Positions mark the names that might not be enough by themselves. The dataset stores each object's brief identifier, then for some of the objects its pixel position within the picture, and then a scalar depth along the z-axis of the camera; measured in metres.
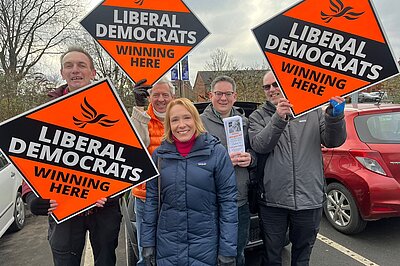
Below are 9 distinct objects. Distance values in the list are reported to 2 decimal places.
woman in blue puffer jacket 2.05
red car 3.69
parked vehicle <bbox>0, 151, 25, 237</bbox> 4.30
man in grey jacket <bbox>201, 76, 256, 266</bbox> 2.49
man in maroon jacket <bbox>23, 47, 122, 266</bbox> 2.15
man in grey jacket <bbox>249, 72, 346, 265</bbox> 2.40
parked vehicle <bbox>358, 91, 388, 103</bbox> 23.93
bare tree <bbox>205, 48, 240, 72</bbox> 31.67
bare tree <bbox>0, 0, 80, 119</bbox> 23.17
